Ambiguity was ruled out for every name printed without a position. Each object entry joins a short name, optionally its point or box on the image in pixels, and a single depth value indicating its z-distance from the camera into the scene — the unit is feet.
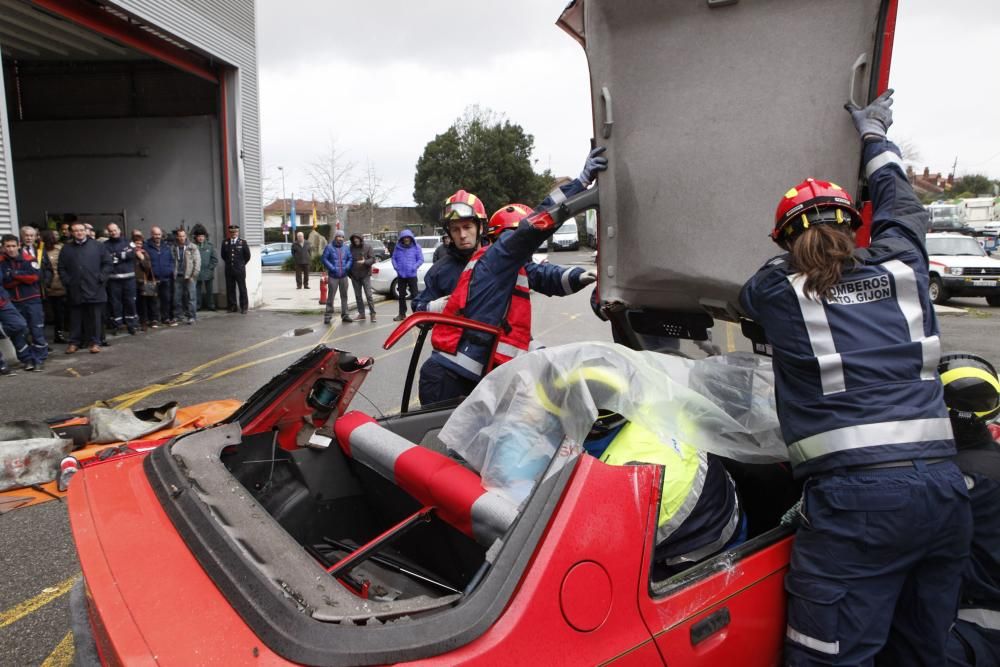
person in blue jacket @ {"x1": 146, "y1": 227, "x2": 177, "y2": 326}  37.51
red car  4.55
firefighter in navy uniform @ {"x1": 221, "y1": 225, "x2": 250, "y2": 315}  43.50
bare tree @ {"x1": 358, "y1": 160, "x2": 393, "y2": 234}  128.49
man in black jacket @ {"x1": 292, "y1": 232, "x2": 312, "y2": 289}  62.80
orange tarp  13.75
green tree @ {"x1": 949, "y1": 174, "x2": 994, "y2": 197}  215.92
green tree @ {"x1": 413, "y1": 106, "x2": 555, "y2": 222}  126.93
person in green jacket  42.09
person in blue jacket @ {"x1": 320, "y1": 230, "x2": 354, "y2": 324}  40.37
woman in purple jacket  40.88
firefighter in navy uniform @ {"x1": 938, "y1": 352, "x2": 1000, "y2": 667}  6.81
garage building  44.68
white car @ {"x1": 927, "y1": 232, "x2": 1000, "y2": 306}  47.09
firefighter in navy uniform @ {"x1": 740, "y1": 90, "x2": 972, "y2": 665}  5.87
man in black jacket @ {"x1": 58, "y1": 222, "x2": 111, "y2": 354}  29.71
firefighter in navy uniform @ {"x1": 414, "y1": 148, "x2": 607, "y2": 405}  10.65
